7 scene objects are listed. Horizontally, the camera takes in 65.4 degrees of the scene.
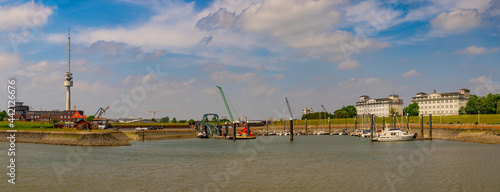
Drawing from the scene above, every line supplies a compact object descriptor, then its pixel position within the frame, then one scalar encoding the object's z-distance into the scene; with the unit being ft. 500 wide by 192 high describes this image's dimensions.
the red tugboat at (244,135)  399.65
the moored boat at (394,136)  313.53
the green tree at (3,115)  613.35
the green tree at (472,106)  614.91
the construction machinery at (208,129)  485.36
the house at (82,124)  341.00
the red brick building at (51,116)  627.87
